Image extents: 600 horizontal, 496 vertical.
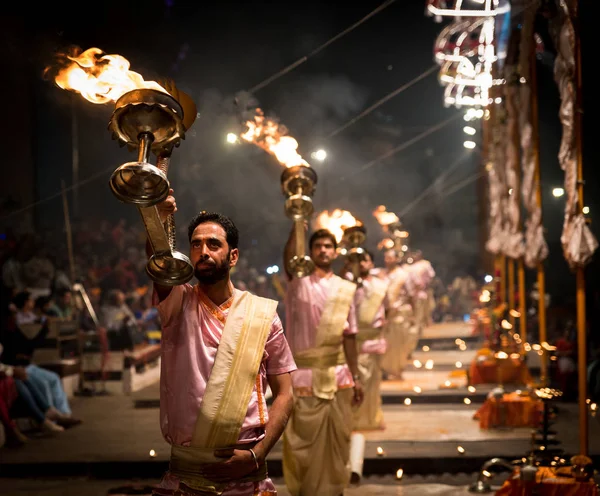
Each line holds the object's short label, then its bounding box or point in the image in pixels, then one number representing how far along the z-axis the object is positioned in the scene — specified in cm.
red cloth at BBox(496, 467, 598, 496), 581
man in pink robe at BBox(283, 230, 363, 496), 669
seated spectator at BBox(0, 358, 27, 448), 916
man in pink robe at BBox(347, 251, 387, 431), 1021
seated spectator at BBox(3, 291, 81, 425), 964
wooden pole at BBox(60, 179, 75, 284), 1285
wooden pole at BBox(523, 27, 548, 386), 942
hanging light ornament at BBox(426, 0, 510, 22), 1154
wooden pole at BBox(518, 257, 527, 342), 1217
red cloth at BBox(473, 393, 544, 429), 994
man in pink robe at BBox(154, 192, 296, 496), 356
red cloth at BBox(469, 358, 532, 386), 1232
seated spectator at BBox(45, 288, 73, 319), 1385
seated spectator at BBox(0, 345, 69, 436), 920
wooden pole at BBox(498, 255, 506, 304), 1617
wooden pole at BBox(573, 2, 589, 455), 668
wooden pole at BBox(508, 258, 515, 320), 1475
